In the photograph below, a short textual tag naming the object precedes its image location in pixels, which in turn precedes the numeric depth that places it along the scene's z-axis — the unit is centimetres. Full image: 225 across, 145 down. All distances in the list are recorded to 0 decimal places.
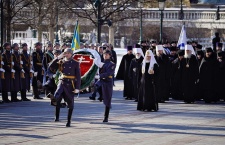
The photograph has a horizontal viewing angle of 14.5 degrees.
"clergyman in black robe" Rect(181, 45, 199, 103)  2831
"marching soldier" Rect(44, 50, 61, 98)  2209
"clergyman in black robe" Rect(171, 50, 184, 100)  2884
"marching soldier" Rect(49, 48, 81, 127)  2091
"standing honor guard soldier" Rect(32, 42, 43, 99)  2859
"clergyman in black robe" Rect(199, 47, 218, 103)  2861
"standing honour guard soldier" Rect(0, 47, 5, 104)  2672
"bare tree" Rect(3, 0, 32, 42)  3709
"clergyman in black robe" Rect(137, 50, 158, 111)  2447
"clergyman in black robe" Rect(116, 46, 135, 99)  2928
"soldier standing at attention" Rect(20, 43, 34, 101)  2794
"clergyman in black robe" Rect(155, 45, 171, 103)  2756
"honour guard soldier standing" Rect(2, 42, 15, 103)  2692
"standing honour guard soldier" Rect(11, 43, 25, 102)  2736
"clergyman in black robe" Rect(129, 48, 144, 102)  2658
